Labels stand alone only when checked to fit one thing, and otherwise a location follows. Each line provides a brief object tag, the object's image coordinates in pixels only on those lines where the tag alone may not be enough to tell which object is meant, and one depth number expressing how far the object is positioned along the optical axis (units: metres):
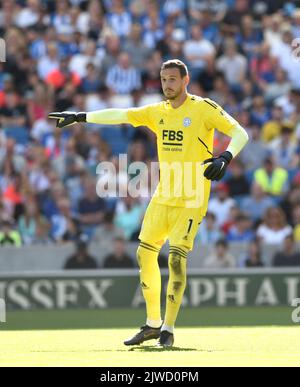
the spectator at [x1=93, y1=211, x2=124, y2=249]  17.28
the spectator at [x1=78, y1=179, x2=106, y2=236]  17.95
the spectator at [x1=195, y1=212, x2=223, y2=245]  17.36
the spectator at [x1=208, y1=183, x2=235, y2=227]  17.81
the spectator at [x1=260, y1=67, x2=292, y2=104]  19.98
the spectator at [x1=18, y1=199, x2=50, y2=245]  17.53
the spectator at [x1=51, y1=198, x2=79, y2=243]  17.59
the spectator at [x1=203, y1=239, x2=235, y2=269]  16.67
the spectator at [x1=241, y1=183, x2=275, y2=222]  17.80
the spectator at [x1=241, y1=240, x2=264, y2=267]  16.66
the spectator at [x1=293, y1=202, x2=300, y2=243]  17.45
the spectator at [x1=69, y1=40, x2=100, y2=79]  20.42
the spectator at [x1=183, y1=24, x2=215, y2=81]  20.33
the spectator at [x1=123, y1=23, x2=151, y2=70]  20.52
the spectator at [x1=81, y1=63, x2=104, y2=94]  20.22
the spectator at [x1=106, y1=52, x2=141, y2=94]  20.14
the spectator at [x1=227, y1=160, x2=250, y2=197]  18.28
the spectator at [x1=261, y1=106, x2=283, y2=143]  19.00
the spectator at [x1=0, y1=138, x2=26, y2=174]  18.62
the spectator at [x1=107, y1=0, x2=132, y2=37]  21.08
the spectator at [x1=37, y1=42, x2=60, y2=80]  20.48
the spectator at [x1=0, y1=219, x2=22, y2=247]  17.14
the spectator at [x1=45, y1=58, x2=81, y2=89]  20.23
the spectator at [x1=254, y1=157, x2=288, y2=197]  18.18
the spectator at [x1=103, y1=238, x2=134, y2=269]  16.59
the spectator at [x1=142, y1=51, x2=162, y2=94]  19.94
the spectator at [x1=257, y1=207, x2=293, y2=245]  17.36
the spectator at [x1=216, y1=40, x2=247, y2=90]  20.20
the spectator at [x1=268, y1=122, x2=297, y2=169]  18.47
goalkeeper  10.10
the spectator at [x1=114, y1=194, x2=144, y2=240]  17.61
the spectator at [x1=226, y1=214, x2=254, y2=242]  17.45
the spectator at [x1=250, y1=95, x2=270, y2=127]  19.30
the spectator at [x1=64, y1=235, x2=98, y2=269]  16.69
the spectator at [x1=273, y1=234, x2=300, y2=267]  16.77
